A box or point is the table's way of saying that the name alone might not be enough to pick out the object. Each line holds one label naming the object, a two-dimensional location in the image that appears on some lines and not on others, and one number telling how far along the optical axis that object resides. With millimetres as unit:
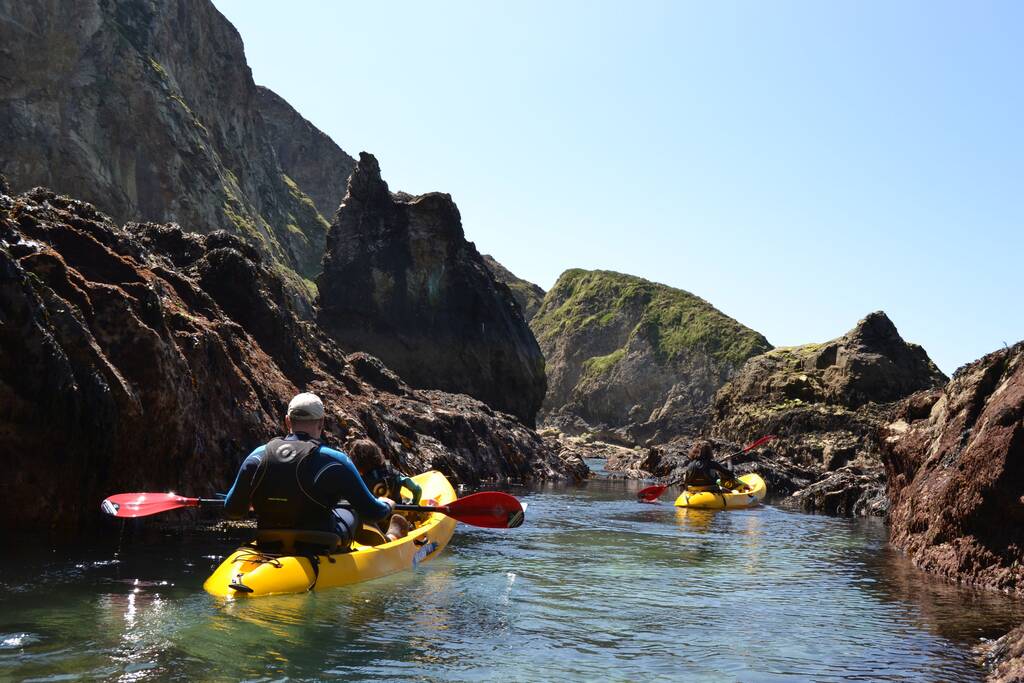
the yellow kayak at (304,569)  7512
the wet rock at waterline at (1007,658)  5473
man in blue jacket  7629
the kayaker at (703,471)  22016
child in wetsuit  10680
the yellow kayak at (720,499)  21391
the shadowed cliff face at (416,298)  47094
